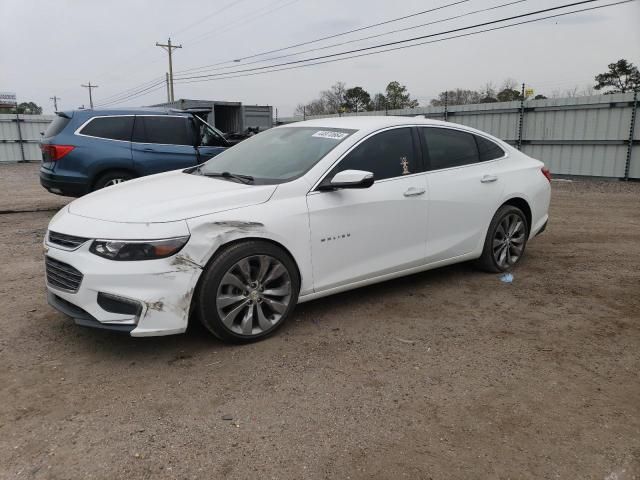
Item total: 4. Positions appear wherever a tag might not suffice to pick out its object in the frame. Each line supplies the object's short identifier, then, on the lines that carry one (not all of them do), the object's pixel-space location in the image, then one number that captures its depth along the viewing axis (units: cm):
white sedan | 338
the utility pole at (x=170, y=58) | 4453
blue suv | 805
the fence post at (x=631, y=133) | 1346
